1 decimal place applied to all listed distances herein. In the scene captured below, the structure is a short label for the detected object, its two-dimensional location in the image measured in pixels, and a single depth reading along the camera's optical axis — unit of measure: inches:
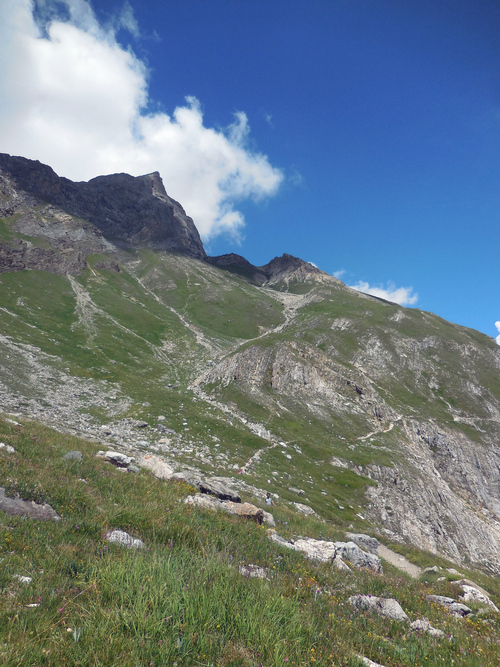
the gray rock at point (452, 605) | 347.3
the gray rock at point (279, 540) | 384.7
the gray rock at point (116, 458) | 606.2
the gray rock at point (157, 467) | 598.5
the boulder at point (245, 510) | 479.4
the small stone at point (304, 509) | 1104.3
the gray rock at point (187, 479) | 601.7
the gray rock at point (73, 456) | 457.0
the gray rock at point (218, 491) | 610.2
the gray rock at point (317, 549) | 385.7
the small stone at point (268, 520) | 537.2
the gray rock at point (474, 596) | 398.7
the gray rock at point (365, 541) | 750.6
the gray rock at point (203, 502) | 439.5
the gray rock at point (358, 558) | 449.7
